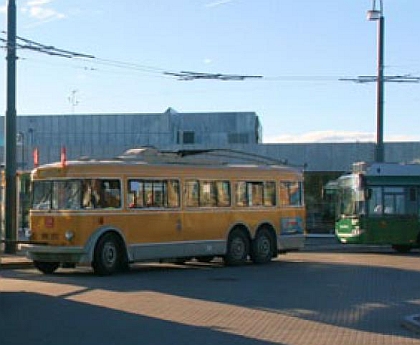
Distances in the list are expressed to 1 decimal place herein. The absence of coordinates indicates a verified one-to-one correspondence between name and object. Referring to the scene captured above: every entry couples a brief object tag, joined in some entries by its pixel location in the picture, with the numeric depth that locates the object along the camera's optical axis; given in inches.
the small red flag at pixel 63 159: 775.7
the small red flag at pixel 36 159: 813.2
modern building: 2886.3
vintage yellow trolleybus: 770.2
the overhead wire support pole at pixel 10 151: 973.2
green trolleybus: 1134.4
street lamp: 1287.3
